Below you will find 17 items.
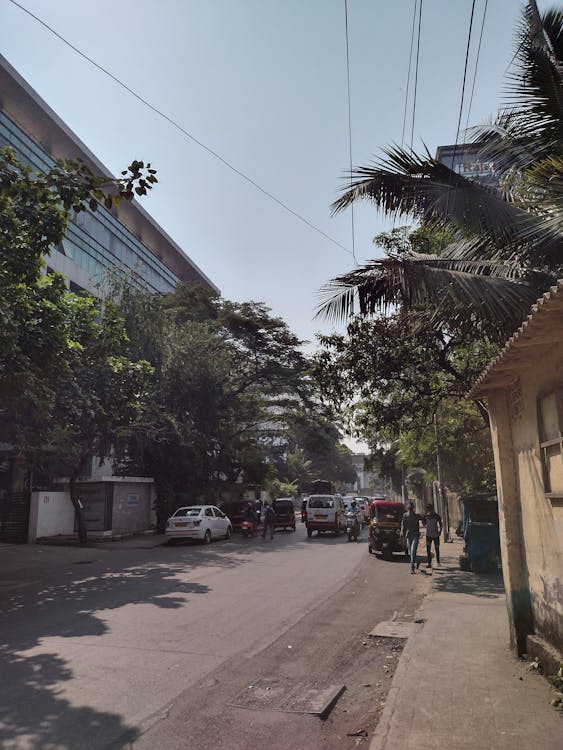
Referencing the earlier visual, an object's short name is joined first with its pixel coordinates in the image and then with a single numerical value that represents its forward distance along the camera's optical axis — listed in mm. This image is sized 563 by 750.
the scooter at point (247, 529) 26969
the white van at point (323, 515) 28312
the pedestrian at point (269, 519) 26591
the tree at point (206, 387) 27641
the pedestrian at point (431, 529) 16000
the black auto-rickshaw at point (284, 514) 32062
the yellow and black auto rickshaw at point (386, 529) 18234
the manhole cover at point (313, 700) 5176
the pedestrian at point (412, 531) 14820
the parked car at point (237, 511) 31203
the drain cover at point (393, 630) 8172
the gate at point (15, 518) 22656
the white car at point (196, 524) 22922
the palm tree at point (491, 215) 7562
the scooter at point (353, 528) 24986
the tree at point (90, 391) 15312
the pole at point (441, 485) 22453
